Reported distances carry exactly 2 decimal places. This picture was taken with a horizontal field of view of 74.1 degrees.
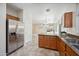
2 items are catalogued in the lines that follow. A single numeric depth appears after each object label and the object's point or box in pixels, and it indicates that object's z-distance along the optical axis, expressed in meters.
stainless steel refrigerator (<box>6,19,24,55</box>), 0.97
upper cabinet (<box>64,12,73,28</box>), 0.94
